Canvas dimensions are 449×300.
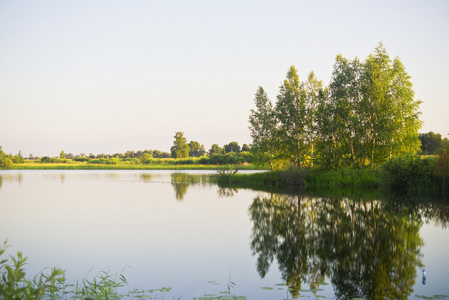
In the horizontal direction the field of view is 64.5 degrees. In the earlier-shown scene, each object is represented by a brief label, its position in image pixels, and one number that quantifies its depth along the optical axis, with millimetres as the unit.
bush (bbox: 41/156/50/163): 119812
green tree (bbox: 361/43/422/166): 37406
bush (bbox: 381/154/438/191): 28594
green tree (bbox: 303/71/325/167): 41344
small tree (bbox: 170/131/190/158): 128250
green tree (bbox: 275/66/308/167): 42062
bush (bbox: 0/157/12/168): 98794
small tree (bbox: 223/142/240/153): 148625
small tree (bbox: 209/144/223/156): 148625
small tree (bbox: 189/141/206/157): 161875
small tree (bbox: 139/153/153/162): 111300
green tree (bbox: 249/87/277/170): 44375
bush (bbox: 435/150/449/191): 26672
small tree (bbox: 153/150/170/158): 167800
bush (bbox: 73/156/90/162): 127062
